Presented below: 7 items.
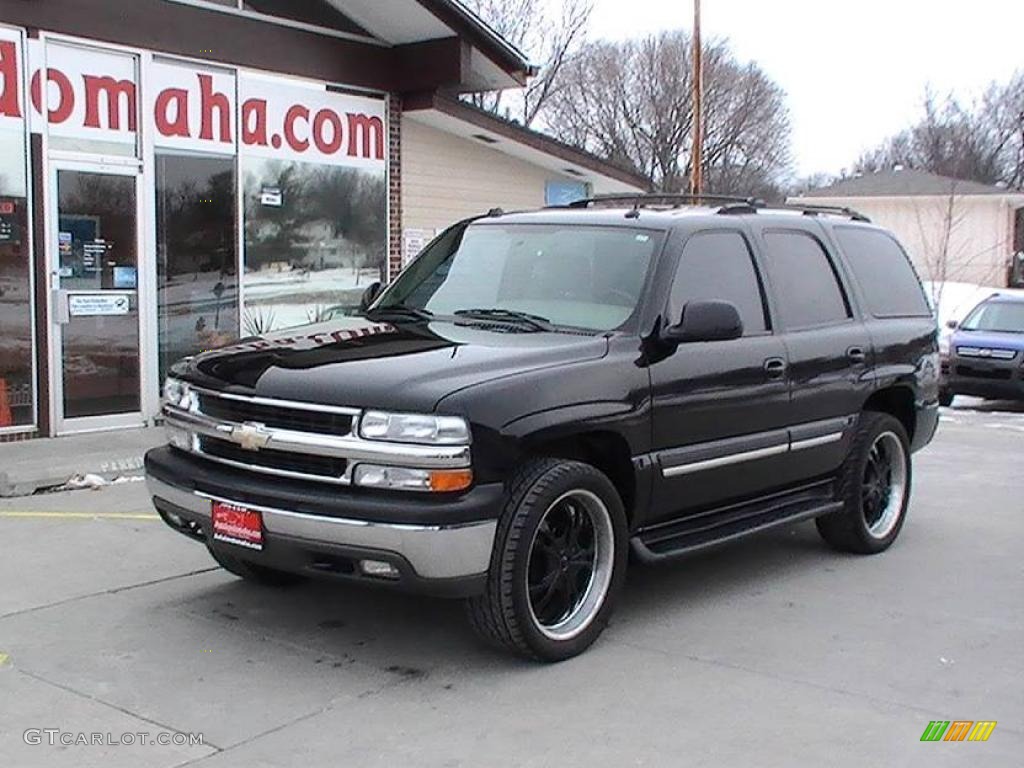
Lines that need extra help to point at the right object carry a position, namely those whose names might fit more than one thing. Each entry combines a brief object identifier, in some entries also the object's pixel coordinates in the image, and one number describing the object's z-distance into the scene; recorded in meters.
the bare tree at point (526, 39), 38.38
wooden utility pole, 22.66
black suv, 4.71
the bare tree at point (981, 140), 60.69
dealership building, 10.02
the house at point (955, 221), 43.12
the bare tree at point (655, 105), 48.03
